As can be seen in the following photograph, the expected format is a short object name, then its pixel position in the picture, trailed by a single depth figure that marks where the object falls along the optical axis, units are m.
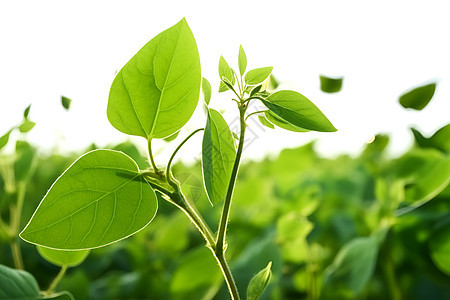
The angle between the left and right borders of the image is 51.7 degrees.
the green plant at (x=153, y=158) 0.39
